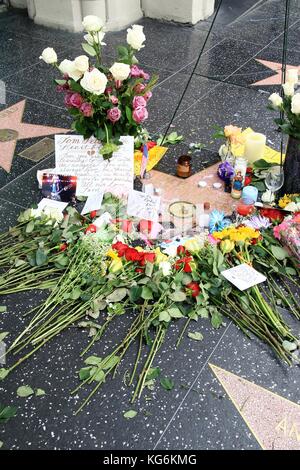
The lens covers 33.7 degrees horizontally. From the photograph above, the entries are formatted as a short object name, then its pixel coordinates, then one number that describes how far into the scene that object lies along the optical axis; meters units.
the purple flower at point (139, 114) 2.49
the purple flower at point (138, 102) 2.50
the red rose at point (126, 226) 2.40
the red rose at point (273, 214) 2.47
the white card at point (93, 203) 2.55
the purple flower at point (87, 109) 2.44
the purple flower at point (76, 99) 2.45
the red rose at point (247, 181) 2.72
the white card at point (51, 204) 2.59
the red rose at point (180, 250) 2.25
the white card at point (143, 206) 2.49
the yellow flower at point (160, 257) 2.19
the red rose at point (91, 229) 2.33
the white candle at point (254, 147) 2.80
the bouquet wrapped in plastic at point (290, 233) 2.21
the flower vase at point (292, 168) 2.47
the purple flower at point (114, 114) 2.45
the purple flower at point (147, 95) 2.58
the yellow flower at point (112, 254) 2.20
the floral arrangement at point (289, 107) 2.38
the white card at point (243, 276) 2.09
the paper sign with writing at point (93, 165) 2.62
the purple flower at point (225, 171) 2.78
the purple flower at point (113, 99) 2.46
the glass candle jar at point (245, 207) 2.49
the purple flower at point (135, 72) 2.50
